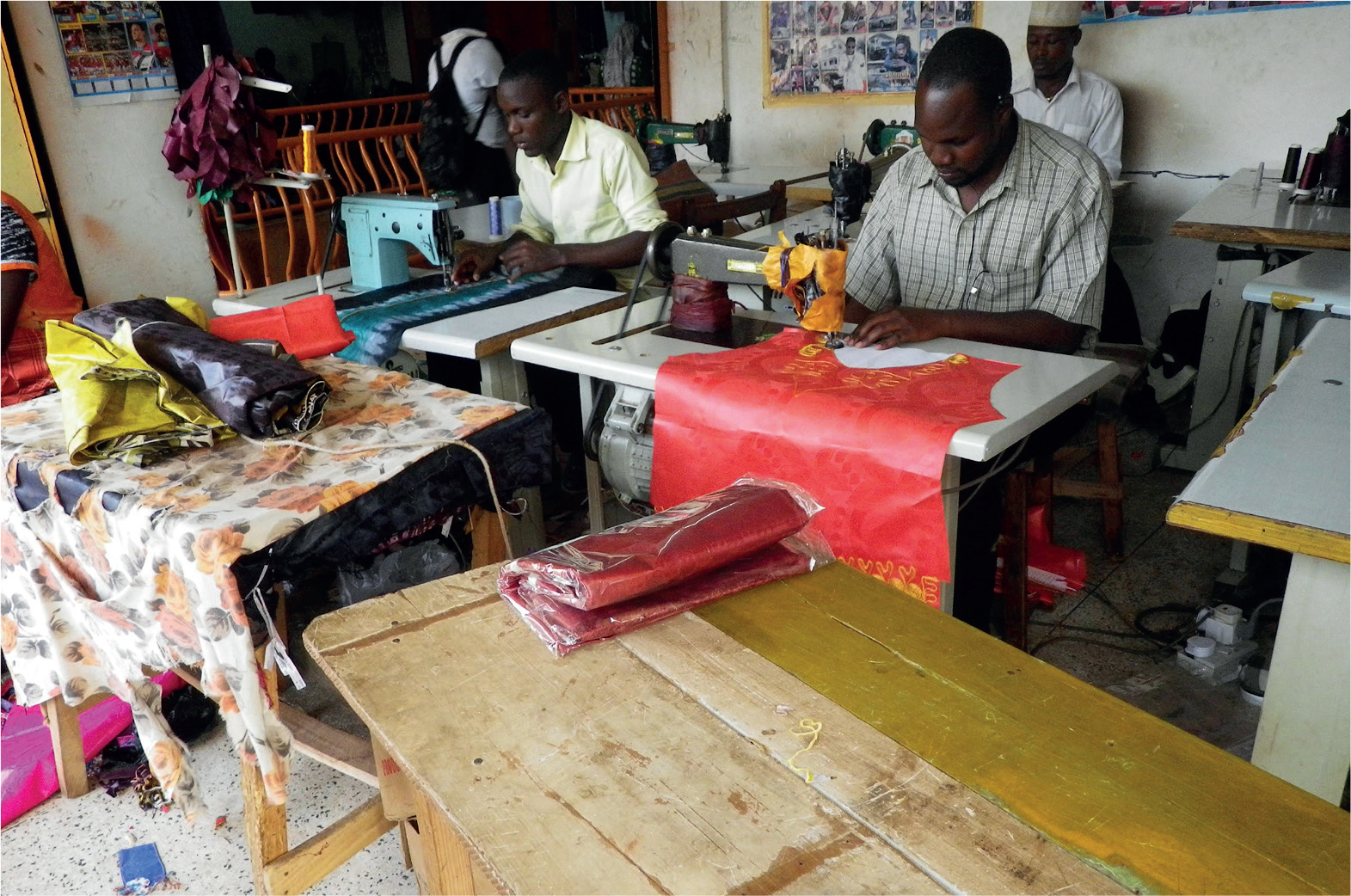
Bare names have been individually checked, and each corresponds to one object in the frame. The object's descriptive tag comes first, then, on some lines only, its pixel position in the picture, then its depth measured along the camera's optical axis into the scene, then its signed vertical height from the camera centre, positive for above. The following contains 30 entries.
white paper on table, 1.83 -0.51
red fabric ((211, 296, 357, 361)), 1.98 -0.43
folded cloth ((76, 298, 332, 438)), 1.60 -0.43
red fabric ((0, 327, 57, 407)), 2.55 -0.64
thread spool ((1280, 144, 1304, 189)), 3.50 -0.39
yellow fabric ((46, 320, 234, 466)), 1.55 -0.46
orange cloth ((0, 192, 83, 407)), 2.57 -0.55
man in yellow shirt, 2.75 -0.25
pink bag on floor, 2.04 -1.30
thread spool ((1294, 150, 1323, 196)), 3.28 -0.39
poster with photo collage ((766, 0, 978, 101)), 4.77 +0.14
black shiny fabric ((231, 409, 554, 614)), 1.41 -0.60
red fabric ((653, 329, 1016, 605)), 1.56 -0.57
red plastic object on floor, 2.57 -1.26
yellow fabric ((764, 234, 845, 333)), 1.86 -0.37
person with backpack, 3.75 -0.10
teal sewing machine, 2.46 -0.34
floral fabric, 1.38 -0.61
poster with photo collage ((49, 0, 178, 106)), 3.02 +0.17
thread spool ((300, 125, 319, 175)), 2.40 -0.11
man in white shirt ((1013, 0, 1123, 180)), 4.16 -0.11
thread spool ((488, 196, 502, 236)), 2.99 -0.36
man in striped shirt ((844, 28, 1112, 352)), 2.02 -0.33
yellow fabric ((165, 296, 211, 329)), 1.96 -0.39
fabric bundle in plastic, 1.09 -0.53
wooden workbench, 0.75 -0.57
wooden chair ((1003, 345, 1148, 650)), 2.17 -1.06
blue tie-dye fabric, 2.28 -0.50
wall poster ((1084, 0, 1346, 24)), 3.97 +0.19
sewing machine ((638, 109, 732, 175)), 4.32 -0.24
